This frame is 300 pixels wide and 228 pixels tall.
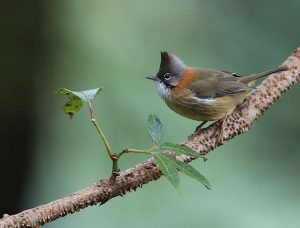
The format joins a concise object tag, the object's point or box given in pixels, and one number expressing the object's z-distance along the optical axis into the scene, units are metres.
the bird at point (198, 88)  4.92
